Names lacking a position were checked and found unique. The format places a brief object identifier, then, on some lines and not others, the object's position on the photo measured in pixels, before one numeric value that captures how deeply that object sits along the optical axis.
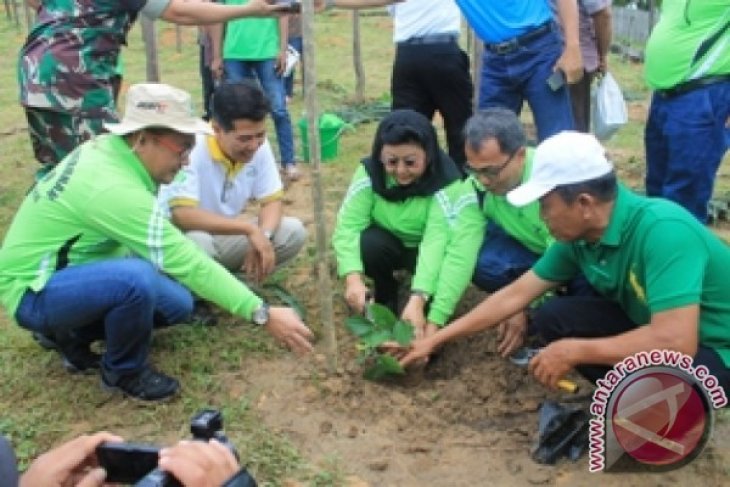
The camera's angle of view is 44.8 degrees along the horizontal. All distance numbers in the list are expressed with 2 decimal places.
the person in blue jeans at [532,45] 4.34
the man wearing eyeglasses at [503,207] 3.37
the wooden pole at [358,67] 9.12
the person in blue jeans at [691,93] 3.73
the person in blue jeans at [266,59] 5.96
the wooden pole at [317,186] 3.07
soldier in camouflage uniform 3.78
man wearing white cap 2.54
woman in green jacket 3.64
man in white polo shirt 3.61
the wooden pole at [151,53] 5.30
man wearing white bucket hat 2.93
